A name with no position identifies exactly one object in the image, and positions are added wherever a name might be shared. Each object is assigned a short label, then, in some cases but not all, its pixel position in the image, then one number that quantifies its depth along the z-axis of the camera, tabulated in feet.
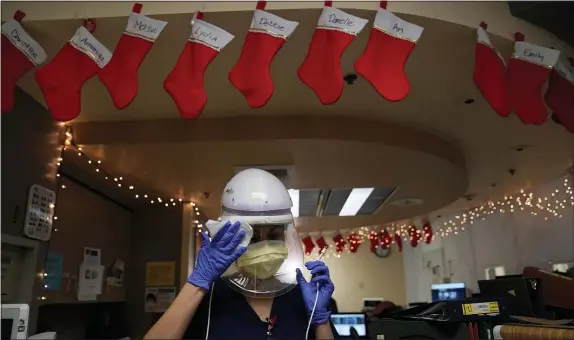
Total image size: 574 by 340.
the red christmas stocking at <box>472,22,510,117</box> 6.10
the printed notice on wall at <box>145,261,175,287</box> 15.65
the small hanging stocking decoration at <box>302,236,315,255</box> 20.96
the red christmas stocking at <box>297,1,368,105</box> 5.66
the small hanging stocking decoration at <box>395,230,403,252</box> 23.37
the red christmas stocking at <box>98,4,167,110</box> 5.60
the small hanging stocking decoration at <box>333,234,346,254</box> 23.62
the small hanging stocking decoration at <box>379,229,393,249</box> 22.97
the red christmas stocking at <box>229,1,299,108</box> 5.63
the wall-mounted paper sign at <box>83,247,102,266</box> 12.56
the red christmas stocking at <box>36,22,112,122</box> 5.56
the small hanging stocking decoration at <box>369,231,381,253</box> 23.44
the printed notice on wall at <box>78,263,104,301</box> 12.20
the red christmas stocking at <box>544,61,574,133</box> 7.05
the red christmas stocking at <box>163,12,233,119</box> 5.59
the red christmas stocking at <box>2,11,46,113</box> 5.50
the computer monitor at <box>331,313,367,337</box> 14.28
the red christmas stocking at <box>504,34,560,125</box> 6.31
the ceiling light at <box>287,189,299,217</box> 14.16
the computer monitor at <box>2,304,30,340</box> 3.86
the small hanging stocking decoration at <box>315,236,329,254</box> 22.80
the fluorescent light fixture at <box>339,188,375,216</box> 14.90
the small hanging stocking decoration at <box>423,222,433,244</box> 21.58
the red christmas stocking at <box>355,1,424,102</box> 5.70
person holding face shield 3.94
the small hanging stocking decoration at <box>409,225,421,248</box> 22.42
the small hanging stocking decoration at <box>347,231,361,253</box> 23.84
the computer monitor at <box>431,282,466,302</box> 18.97
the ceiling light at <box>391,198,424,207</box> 15.92
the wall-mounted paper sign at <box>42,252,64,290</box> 10.41
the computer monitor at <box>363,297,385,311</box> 23.43
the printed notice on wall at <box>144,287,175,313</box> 15.29
